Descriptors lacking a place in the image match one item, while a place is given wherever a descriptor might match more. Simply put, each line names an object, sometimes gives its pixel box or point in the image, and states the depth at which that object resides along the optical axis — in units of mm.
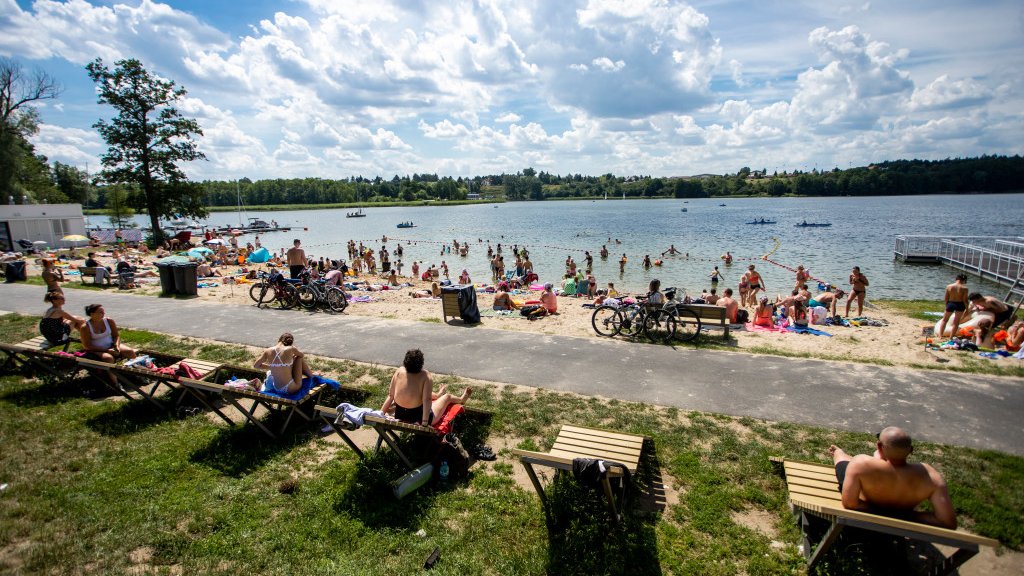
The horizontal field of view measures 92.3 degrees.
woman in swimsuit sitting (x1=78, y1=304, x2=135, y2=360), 7266
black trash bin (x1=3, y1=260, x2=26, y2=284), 18281
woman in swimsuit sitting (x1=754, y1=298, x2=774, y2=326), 12281
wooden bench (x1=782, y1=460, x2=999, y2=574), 3045
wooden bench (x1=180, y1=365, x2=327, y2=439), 5609
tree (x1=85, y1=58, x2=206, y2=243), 31812
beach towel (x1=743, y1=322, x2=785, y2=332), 11755
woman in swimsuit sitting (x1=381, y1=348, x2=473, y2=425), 5066
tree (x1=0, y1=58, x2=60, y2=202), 36741
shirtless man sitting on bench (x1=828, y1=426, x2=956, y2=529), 3422
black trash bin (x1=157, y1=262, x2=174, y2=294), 15445
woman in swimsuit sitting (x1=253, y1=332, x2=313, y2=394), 5883
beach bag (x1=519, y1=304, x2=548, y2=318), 13251
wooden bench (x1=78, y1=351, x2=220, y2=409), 6203
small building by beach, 30438
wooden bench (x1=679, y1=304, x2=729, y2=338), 10117
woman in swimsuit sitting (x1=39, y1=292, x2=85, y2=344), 8125
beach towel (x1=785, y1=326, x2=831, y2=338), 11680
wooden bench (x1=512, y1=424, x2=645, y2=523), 3928
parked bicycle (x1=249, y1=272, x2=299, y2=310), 13508
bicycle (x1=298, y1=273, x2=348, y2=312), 13375
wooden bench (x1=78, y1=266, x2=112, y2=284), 18266
